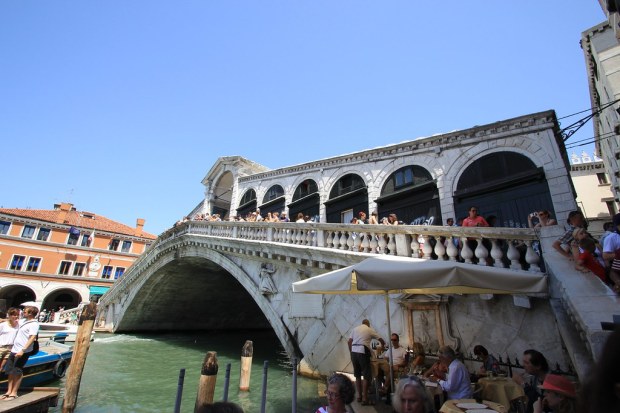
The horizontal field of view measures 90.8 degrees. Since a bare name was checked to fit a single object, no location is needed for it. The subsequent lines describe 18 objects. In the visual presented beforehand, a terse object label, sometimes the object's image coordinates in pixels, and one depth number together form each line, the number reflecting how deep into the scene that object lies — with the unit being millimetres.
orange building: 26312
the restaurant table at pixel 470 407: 3107
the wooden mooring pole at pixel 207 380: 4945
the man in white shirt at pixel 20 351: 5648
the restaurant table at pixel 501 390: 3627
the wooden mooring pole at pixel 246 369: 7902
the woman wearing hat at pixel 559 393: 2281
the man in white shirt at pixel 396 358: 5148
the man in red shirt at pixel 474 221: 6309
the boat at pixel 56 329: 17227
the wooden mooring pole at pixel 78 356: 7051
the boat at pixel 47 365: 8180
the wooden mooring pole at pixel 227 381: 5038
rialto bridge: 4117
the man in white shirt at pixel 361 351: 4914
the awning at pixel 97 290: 29734
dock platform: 5426
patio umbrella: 3838
